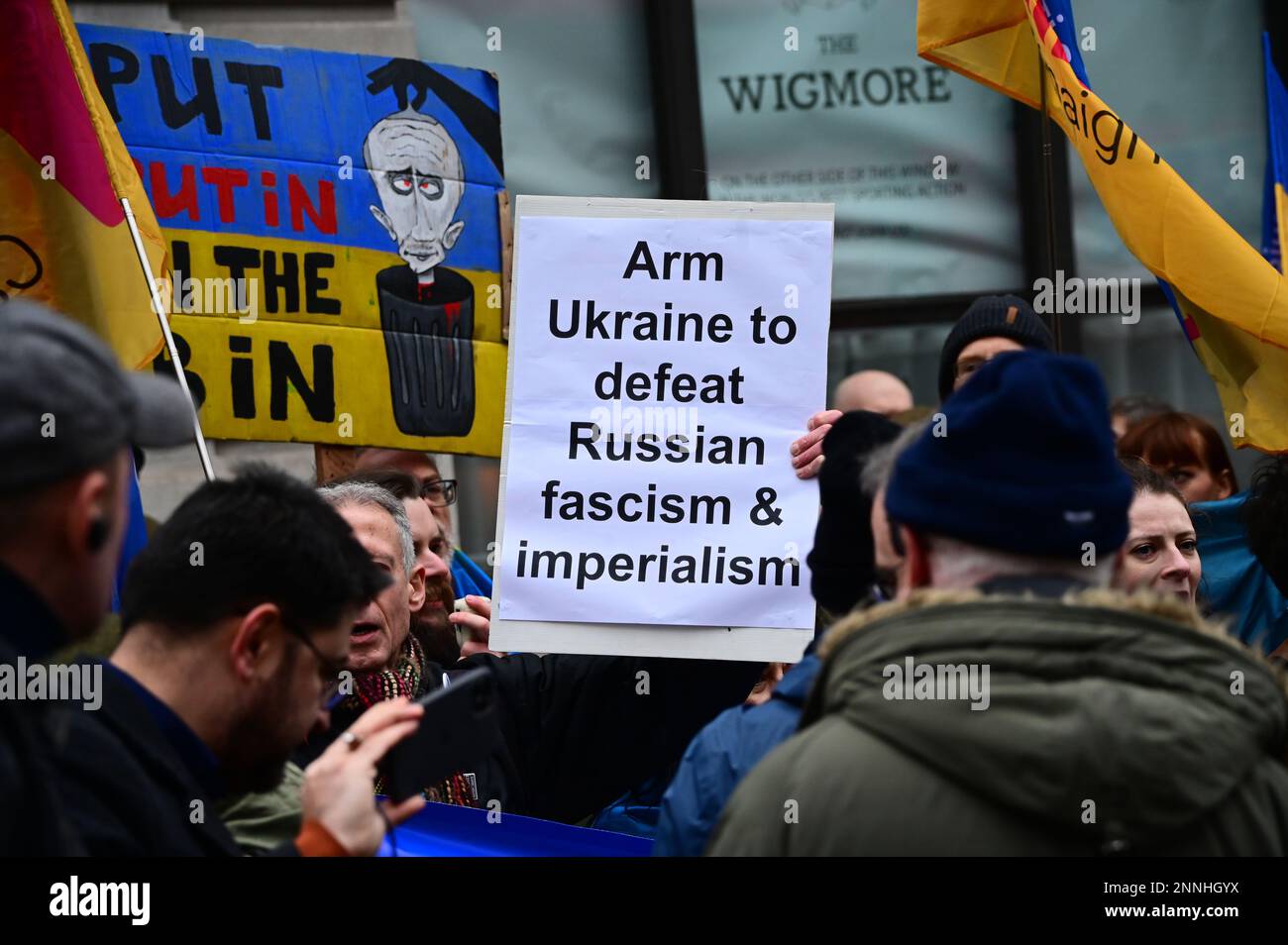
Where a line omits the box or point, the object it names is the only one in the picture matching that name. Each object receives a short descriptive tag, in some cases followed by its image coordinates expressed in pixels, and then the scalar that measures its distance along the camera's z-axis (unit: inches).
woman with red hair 201.8
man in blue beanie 73.1
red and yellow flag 162.9
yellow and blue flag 159.3
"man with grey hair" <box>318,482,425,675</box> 146.2
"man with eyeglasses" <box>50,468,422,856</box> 86.6
